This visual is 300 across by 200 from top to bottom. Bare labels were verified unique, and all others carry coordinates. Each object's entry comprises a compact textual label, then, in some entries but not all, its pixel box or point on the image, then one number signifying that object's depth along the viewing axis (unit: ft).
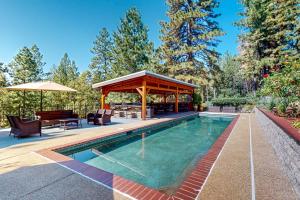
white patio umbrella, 24.59
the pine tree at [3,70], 56.69
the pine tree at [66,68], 126.88
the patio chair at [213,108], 63.71
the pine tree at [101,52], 105.81
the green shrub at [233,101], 64.34
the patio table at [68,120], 25.88
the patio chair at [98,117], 30.22
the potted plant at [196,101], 66.08
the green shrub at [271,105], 32.53
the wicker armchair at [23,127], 19.89
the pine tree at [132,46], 81.51
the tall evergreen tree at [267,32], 60.64
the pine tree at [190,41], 75.61
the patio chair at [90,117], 31.88
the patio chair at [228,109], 61.71
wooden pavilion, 37.47
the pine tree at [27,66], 73.27
